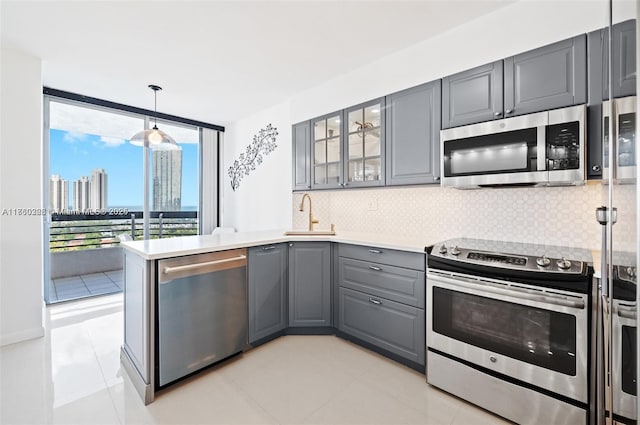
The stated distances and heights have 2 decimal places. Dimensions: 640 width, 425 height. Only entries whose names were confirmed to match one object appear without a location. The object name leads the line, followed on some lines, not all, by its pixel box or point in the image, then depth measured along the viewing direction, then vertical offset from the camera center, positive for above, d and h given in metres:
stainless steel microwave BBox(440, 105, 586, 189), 1.70 +0.39
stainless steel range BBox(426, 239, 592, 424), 1.50 -0.69
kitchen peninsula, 1.91 -0.62
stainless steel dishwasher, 1.93 -0.72
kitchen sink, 2.88 -0.22
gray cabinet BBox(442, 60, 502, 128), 2.03 +0.84
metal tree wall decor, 4.23 +0.89
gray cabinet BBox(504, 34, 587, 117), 1.71 +0.83
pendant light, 3.00 +0.76
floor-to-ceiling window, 3.73 +0.31
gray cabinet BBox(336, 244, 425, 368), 2.16 -0.72
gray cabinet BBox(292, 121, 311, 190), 3.39 +0.66
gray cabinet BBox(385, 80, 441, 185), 2.34 +0.64
